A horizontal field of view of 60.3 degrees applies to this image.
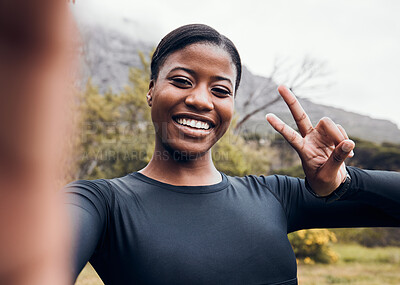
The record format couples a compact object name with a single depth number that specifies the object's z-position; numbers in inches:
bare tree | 706.8
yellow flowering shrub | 360.2
